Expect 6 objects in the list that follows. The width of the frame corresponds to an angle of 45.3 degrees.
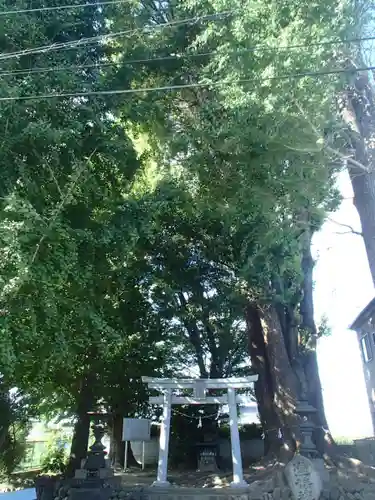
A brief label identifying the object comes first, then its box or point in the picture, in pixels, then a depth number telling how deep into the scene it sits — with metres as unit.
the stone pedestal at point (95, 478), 9.68
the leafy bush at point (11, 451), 13.25
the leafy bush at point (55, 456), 15.16
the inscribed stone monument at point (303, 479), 9.18
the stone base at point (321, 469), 9.62
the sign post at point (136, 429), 12.66
